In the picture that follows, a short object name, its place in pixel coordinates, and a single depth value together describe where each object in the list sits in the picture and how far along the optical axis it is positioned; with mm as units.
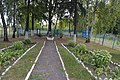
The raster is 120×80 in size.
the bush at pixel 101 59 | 3740
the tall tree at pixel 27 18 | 9550
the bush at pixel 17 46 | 5813
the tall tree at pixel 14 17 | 10814
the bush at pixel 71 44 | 7505
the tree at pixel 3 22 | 8139
